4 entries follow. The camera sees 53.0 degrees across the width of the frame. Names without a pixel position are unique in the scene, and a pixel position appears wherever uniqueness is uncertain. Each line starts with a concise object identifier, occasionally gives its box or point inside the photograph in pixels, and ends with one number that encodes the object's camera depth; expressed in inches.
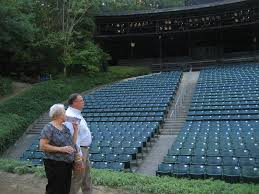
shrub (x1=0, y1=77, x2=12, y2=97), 661.6
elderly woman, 138.8
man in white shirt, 150.8
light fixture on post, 1021.7
